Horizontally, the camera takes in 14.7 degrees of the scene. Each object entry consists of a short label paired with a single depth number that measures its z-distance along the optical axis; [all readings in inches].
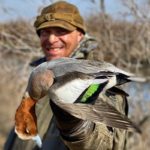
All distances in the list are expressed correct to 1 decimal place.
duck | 85.7
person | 122.5
